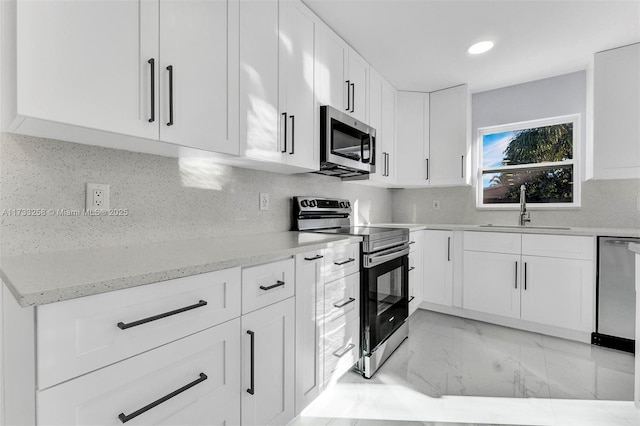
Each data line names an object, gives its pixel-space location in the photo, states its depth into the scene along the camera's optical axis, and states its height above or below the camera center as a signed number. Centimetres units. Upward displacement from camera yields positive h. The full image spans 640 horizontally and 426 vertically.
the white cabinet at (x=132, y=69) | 86 +49
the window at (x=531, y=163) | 298 +52
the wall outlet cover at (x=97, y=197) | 121 +5
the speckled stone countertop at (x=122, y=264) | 68 -17
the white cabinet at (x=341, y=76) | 207 +105
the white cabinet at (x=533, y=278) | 244 -60
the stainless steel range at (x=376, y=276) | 189 -47
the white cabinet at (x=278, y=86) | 150 +71
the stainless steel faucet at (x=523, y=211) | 301 +0
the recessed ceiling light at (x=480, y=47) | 240 +136
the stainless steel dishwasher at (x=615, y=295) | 226 -66
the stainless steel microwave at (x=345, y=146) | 205 +50
